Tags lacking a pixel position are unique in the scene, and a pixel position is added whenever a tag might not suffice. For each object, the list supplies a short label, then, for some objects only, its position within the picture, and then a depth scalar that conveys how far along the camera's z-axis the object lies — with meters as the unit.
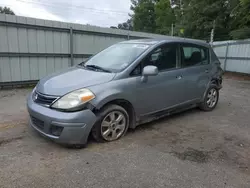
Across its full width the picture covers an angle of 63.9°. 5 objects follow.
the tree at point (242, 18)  12.09
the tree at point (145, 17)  41.41
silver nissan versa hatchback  2.66
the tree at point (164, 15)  36.00
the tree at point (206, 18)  19.64
